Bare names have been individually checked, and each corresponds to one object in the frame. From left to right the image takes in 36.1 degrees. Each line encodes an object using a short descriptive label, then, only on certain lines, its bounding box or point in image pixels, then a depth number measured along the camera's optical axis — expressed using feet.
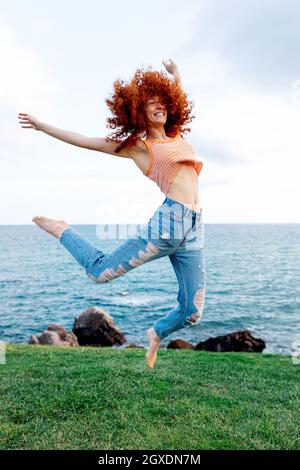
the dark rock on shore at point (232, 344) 46.55
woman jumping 11.40
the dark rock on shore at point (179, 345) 45.78
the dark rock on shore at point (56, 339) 47.11
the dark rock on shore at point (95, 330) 54.44
